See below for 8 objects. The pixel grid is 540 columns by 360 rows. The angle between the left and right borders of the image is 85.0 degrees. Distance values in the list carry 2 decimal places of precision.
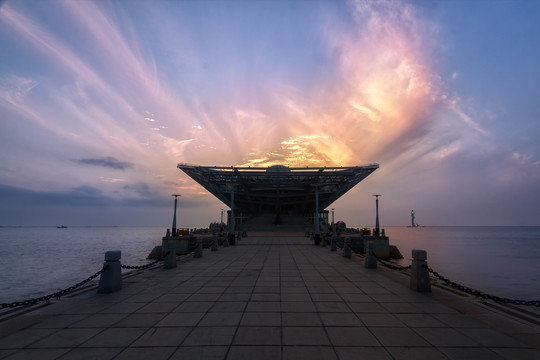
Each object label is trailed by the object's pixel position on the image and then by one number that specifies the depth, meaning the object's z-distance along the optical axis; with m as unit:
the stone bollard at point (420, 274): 9.01
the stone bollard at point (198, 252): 17.89
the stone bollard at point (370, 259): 13.70
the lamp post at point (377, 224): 35.02
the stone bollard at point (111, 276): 9.10
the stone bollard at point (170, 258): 14.01
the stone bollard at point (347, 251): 17.73
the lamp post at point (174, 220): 35.59
